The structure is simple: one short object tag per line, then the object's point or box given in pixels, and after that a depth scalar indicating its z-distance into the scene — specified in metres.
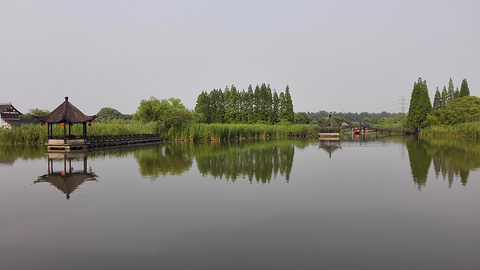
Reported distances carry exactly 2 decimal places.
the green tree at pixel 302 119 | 95.46
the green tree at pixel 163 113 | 41.12
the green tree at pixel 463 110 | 54.17
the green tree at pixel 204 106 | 70.00
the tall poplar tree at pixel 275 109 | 68.75
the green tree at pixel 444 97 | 75.86
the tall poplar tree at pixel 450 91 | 74.56
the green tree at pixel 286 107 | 65.88
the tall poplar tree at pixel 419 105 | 63.94
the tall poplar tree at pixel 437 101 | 77.80
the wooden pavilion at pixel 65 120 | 23.59
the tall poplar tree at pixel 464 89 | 70.50
